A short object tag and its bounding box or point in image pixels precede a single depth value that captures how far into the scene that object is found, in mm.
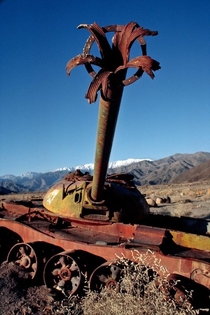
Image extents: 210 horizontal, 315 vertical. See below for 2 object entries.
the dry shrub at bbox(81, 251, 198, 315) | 5190
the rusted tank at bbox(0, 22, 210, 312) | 4734
